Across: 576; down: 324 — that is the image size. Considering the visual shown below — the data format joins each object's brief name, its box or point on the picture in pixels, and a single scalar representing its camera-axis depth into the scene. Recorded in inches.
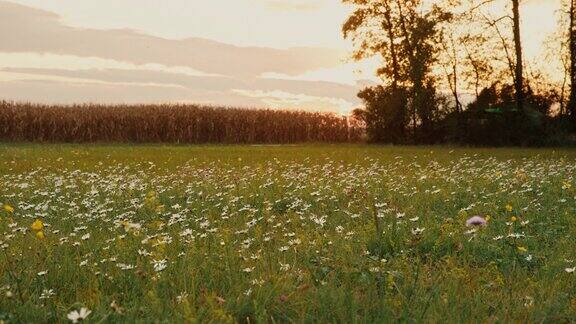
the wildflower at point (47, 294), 186.7
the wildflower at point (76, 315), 128.6
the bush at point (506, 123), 1462.8
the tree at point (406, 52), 1670.8
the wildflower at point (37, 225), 183.5
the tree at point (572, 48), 1674.5
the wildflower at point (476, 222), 187.5
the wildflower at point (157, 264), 190.5
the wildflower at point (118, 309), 154.2
